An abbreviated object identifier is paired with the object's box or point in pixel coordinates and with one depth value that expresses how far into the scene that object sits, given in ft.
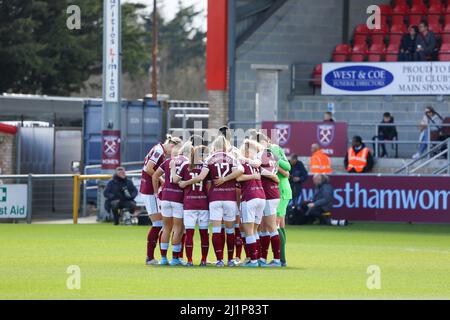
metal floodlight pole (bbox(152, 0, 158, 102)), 180.30
